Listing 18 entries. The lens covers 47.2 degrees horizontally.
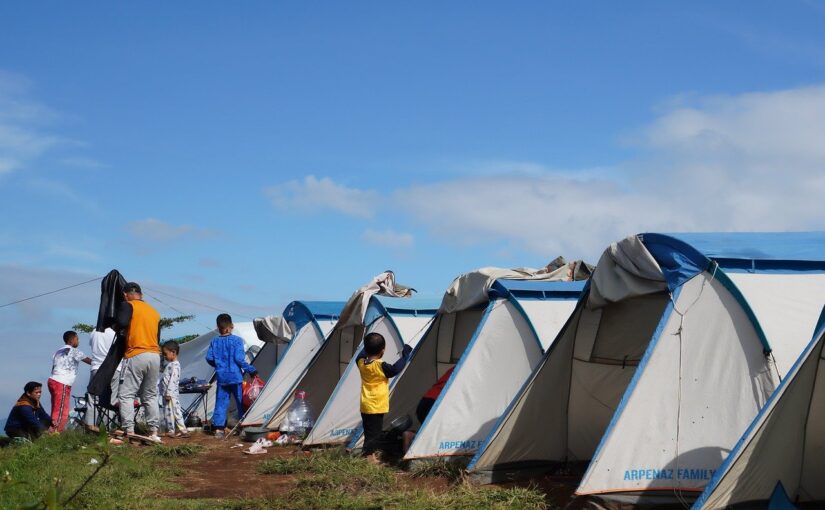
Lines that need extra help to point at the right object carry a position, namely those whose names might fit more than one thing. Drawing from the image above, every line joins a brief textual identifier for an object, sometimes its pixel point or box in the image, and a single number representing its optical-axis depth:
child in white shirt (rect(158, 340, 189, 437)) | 13.69
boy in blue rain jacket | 12.87
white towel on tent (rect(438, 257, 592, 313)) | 9.37
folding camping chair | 10.99
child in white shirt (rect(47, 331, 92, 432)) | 13.13
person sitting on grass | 11.70
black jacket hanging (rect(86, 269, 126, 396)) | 10.74
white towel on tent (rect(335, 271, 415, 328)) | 12.30
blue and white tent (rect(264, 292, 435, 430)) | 11.73
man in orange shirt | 10.38
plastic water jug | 12.13
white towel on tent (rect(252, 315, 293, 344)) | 15.30
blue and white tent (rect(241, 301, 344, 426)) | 13.58
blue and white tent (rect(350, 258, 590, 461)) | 8.71
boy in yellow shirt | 9.23
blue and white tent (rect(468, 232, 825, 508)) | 6.23
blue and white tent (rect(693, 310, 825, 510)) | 5.34
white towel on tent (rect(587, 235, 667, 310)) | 6.96
